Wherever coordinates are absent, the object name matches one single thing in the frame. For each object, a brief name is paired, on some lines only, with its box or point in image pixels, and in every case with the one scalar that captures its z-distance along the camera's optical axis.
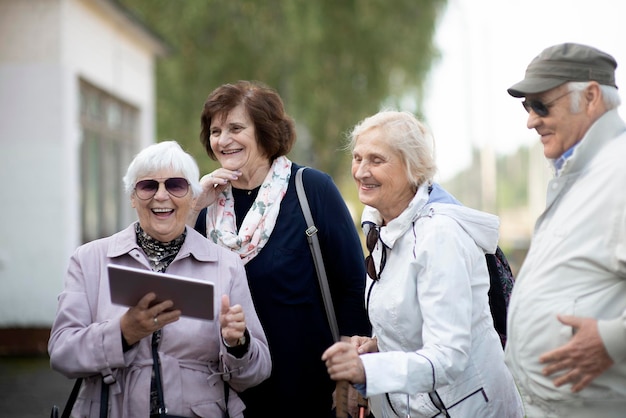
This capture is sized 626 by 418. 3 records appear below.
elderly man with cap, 2.69
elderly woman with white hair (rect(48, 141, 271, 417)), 3.44
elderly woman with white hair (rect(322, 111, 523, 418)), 3.00
